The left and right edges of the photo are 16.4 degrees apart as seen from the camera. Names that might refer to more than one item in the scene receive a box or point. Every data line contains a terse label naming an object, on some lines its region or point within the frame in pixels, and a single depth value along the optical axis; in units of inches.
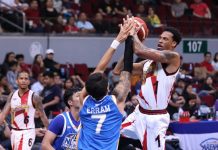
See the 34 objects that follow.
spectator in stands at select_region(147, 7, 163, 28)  885.8
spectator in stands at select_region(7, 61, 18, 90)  679.9
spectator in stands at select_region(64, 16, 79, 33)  830.0
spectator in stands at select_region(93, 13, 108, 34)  839.7
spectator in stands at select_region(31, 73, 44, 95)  670.5
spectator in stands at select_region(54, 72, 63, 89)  660.4
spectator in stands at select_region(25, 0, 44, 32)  800.9
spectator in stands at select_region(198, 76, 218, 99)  732.7
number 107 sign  907.4
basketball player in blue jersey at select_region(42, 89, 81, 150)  333.1
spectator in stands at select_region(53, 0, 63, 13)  853.7
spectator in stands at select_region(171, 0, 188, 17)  968.8
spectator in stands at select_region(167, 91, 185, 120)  631.8
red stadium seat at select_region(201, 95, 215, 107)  708.1
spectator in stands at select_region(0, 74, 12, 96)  633.5
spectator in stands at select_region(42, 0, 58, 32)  806.5
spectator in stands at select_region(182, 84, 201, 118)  621.9
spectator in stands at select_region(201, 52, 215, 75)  844.6
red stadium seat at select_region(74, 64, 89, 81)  780.9
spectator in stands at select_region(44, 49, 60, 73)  736.3
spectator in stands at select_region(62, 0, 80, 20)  847.0
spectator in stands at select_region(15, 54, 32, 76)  711.7
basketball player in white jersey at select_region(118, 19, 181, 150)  379.9
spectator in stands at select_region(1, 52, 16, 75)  698.3
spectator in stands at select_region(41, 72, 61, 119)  621.9
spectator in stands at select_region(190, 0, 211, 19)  971.3
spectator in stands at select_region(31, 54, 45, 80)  728.3
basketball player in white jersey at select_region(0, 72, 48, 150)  467.5
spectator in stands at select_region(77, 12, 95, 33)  836.2
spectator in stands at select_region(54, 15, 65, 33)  810.1
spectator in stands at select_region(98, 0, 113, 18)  884.6
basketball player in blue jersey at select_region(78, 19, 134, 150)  285.0
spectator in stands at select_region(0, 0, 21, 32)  784.3
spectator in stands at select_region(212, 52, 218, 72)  853.8
